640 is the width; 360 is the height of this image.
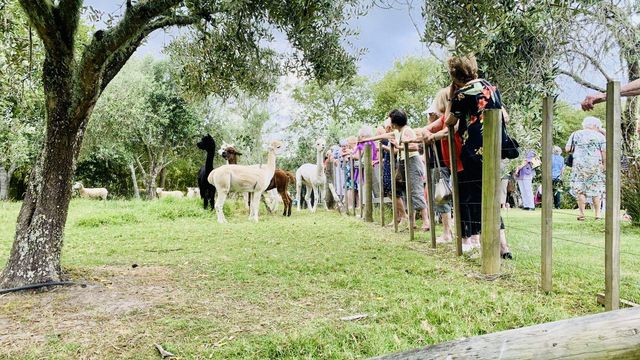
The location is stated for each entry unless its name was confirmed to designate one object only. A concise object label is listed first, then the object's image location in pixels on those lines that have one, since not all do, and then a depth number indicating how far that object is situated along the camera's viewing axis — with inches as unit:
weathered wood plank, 57.1
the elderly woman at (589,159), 334.0
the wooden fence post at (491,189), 156.4
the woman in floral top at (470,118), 171.3
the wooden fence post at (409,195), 255.1
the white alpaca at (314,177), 502.6
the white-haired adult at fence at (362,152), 373.1
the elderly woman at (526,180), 524.1
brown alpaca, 475.8
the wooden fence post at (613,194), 113.0
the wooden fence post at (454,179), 191.5
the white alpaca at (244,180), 402.3
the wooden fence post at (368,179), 365.7
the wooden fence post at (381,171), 320.8
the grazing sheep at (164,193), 914.1
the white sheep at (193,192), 960.8
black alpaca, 451.5
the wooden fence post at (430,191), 222.2
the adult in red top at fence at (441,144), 206.2
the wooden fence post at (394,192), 292.0
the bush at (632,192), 310.8
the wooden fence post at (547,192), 135.5
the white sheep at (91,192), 868.0
